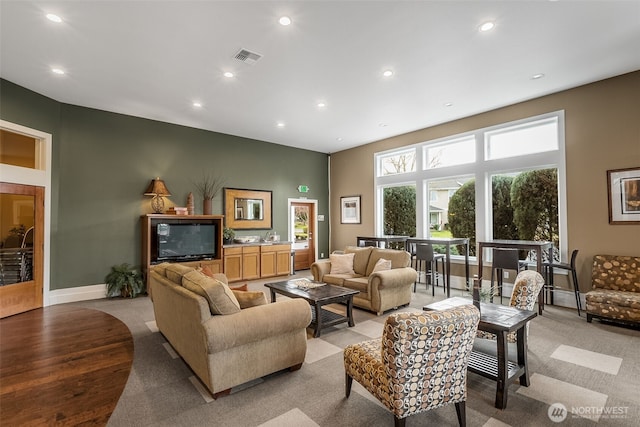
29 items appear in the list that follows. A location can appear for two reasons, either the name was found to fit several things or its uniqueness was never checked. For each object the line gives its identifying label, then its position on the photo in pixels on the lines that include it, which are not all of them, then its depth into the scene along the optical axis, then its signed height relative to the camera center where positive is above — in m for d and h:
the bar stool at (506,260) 4.82 -0.70
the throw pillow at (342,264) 5.35 -0.81
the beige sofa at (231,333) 2.37 -0.96
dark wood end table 2.28 -1.08
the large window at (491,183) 5.28 +0.69
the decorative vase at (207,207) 6.82 +0.28
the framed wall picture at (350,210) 8.52 +0.24
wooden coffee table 3.69 -0.98
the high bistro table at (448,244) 5.62 -0.50
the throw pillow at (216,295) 2.46 -0.62
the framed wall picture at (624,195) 4.34 +0.30
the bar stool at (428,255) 5.76 -0.74
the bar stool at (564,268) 4.63 -0.91
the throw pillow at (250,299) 2.78 -0.74
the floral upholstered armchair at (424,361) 1.74 -0.87
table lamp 6.03 +0.54
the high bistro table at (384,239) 6.89 -0.51
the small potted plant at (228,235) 6.92 -0.36
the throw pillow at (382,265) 4.81 -0.75
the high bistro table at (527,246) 4.65 -0.49
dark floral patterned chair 3.85 -1.03
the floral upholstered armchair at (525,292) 2.81 -0.70
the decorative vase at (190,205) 6.49 +0.31
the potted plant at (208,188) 6.84 +0.73
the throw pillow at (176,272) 3.00 -0.53
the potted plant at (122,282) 5.58 -1.16
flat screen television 6.02 -0.45
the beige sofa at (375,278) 4.41 -0.97
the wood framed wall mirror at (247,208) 7.32 +0.27
